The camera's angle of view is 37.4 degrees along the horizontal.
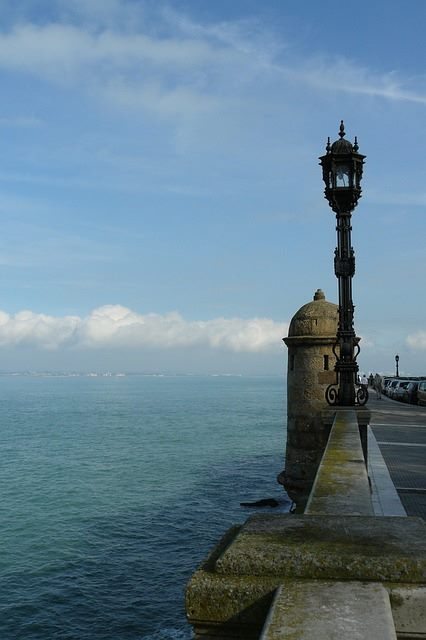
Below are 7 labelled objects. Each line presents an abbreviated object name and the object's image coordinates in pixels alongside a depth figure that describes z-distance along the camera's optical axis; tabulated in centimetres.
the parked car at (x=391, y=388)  4765
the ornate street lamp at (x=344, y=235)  1234
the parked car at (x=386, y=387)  5283
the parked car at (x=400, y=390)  4353
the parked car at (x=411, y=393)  4069
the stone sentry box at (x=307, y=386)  1895
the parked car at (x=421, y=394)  3712
